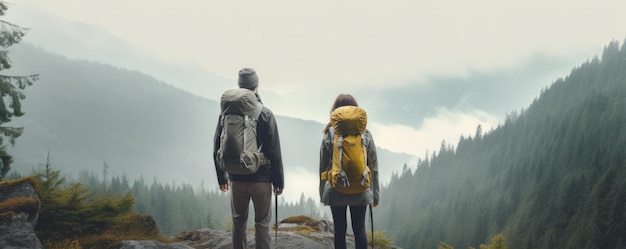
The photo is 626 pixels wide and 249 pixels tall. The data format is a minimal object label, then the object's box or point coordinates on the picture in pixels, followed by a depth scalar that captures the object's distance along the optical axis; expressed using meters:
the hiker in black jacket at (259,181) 8.74
